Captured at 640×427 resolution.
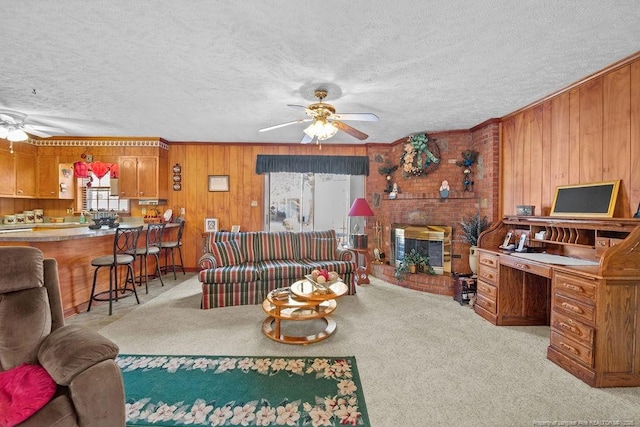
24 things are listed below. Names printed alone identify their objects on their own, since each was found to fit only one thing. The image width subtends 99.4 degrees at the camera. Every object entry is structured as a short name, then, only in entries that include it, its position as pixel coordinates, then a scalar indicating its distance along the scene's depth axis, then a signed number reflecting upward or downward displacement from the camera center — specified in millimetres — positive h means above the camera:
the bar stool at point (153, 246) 3886 -615
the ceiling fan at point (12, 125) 3549 +1116
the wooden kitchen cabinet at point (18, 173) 4566 +596
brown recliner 1108 -650
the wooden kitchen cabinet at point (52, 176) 5047 +581
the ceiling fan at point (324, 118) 2773 +940
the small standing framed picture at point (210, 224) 5426 -330
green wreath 4516 +894
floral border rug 1643 -1263
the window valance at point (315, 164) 5375 +871
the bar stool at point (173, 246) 4621 -679
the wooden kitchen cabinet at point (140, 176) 5070 +588
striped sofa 3428 -788
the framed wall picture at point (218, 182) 5426 +512
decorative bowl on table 2660 -767
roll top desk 1971 -686
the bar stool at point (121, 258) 3309 -637
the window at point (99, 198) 5156 +179
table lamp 4574 -88
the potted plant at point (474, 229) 3928 -319
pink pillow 1015 -748
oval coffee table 2512 -996
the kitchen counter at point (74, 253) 2938 -568
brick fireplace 3990 +116
